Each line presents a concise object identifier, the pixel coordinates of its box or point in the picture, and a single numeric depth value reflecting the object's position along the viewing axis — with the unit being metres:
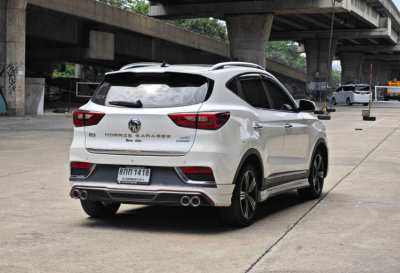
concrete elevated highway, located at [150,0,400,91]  55.34
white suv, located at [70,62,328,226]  7.32
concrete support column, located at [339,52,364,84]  101.12
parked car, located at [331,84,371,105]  60.75
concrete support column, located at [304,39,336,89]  78.12
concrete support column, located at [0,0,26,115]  32.72
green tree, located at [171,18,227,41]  114.88
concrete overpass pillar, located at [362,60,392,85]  122.61
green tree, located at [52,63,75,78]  112.41
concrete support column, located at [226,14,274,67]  55.66
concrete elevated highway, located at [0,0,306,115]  32.97
